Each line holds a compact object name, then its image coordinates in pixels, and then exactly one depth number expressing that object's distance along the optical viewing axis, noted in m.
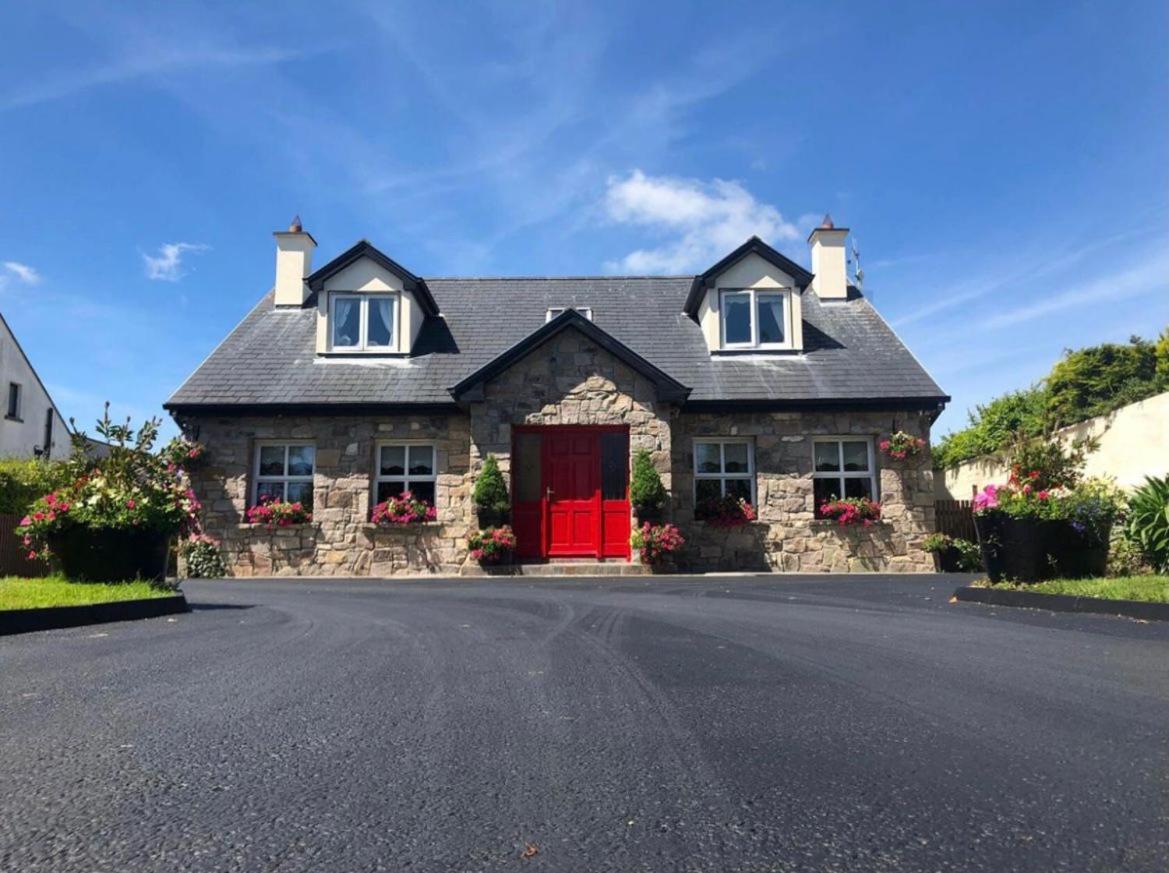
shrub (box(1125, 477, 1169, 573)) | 9.15
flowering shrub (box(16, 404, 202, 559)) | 8.54
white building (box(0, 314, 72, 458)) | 25.20
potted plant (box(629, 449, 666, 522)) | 14.15
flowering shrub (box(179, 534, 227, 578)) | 14.95
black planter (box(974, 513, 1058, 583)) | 8.84
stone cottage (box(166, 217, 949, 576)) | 14.92
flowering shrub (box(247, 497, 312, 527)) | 15.02
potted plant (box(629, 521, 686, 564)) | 14.11
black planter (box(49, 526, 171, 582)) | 8.56
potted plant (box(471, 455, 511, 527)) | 14.27
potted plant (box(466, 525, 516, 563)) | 14.15
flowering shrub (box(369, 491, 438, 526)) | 15.01
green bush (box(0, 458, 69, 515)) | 13.36
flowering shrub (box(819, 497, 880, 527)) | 15.06
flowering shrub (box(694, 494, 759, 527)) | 15.09
